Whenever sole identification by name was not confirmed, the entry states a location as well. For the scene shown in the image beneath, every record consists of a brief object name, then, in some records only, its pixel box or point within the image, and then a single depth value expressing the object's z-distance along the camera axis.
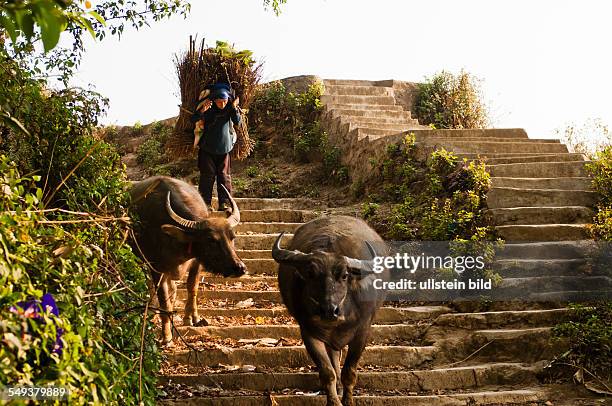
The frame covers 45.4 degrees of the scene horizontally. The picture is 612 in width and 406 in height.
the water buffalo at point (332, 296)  5.99
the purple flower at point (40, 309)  2.89
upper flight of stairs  9.35
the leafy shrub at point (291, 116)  15.40
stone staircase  6.44
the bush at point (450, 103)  16.00
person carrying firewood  10.95
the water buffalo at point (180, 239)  7.43
